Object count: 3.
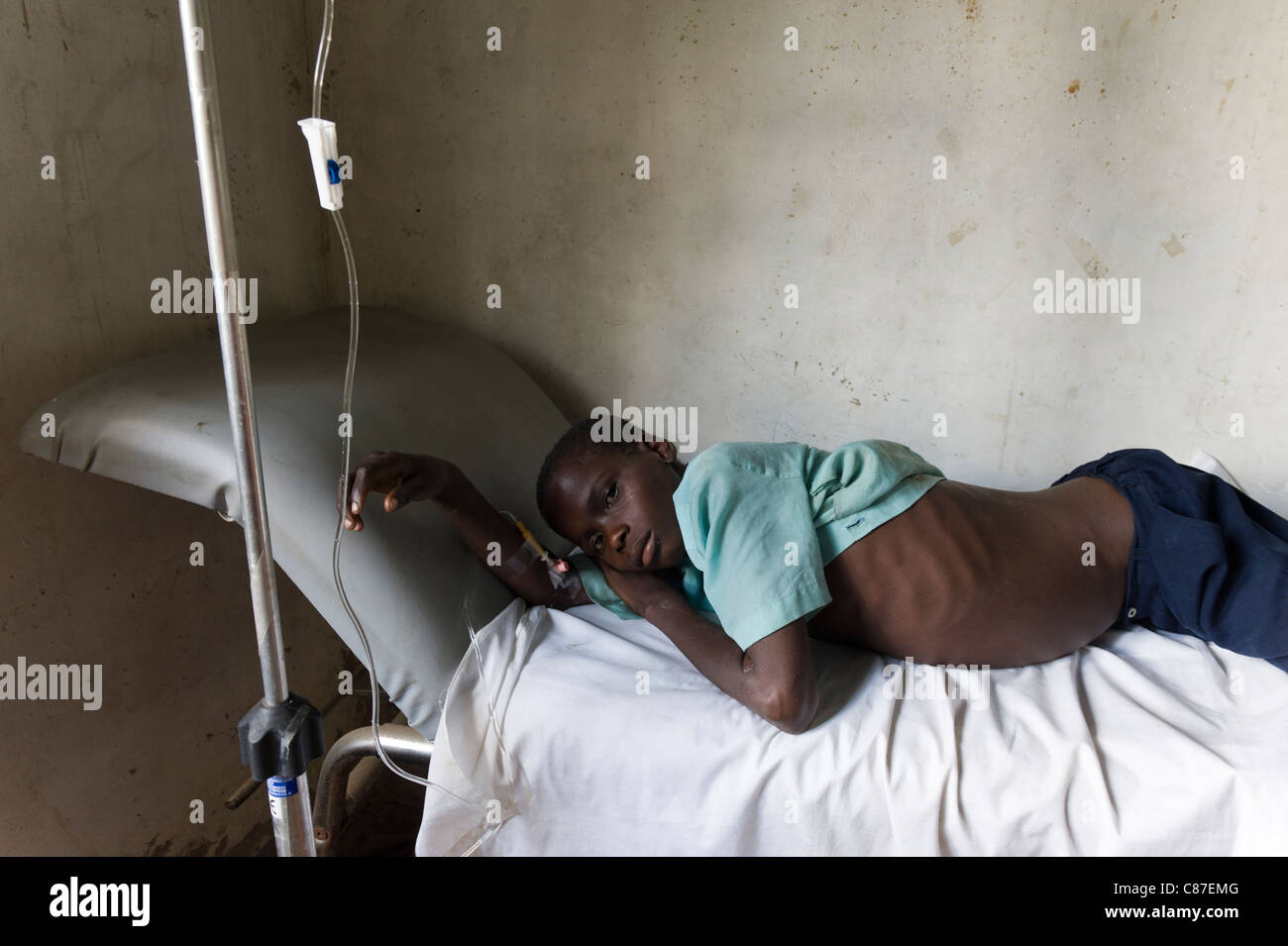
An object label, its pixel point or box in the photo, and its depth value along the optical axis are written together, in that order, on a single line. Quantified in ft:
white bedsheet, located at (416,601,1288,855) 2.98
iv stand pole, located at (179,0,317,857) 2.03
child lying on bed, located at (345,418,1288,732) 3.42
